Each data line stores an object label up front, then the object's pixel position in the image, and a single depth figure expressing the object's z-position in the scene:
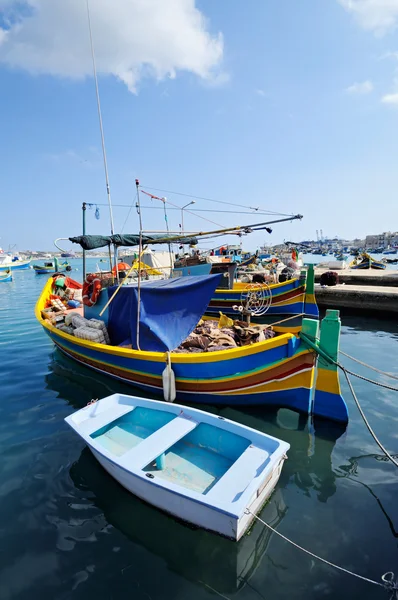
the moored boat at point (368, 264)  32.85
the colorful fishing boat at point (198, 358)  5.53
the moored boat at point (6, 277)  44.31
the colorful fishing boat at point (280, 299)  12.41
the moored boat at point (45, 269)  58.56
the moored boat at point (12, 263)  61.07
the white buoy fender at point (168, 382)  6.14
